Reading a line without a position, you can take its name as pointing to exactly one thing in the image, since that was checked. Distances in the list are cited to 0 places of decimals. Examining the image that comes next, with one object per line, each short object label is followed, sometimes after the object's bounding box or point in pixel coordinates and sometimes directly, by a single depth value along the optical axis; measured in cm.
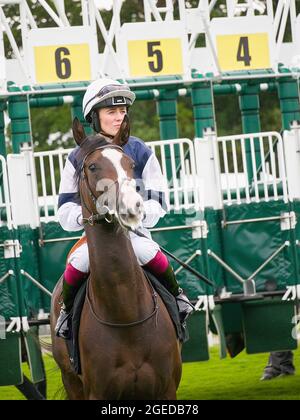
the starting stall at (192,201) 2109
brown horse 1351
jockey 1452
